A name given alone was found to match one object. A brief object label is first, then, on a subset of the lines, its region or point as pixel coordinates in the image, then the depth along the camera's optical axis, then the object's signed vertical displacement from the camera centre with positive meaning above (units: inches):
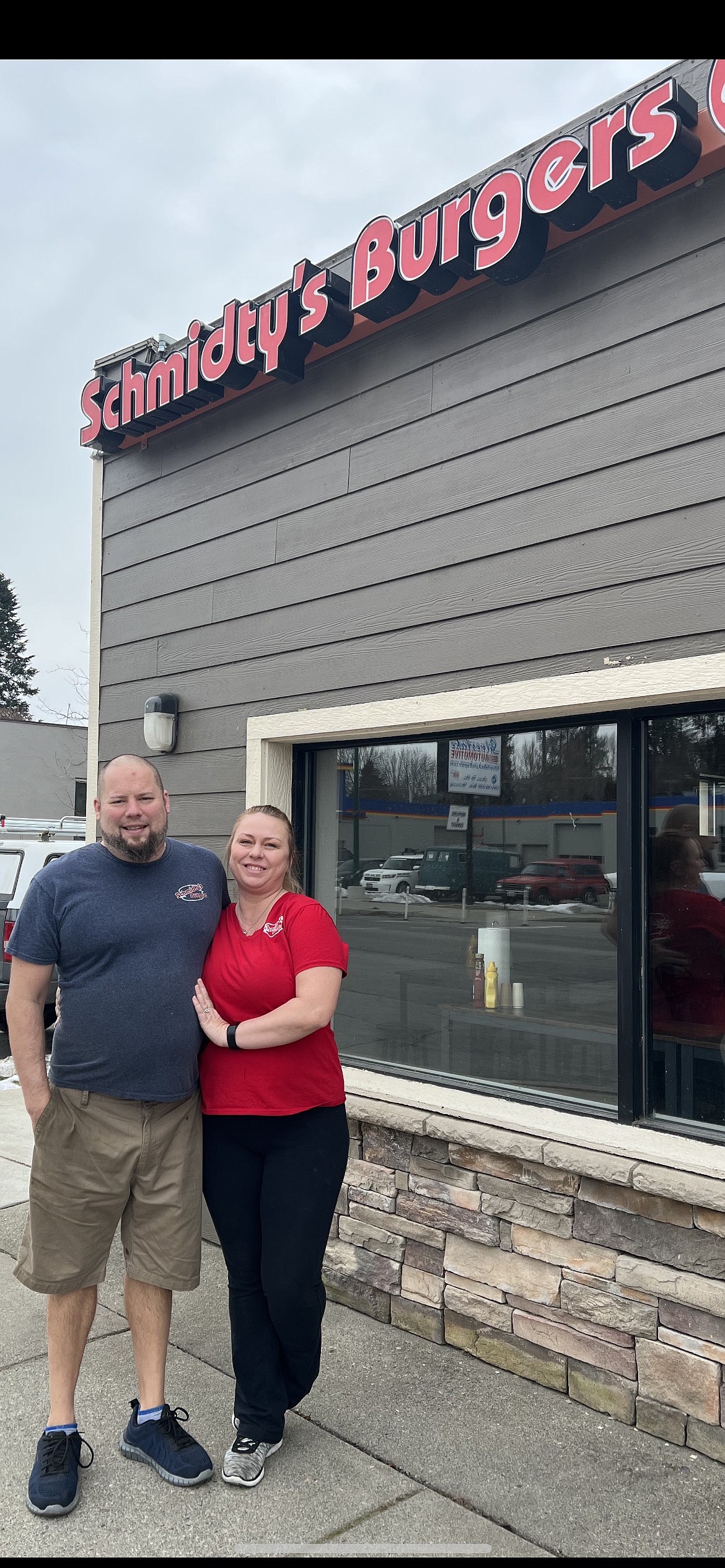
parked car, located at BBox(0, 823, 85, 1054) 357.1 -7.5
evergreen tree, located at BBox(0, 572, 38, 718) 1974.7 +335.4
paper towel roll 139.9 -13.9
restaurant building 115.6 +17.1
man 100.7 -25.1
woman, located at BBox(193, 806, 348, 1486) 98.3 -27.9
